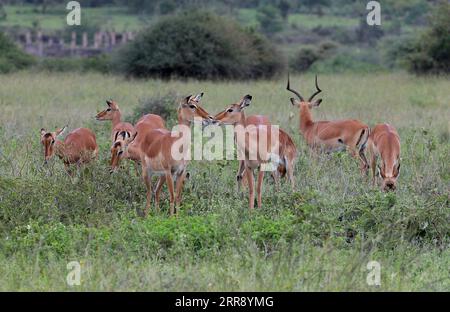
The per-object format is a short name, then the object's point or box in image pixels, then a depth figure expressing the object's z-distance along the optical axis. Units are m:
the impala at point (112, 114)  19.30
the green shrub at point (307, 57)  55.12
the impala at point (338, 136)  19.62
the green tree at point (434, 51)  43.53
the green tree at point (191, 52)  41.69
